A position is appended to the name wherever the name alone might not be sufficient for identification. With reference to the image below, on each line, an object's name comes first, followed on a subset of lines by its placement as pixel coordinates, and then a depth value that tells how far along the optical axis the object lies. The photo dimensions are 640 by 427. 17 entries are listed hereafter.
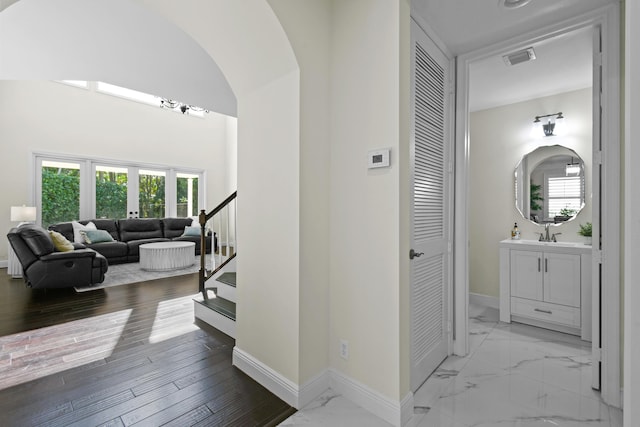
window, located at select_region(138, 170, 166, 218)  7.42
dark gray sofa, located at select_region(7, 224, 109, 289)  3.84
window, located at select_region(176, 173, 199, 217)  8.06
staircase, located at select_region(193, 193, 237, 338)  2.79
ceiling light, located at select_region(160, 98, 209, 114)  5.04
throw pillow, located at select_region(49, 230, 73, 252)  4.35
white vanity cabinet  2.78
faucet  3.26
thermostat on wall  1.66
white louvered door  1.97
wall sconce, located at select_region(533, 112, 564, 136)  3.25
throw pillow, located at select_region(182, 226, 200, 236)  7.11
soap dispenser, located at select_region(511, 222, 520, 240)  3.43
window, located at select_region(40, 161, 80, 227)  6.09
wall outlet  1.85
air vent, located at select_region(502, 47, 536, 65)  2.41
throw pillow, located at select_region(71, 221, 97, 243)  5.75
